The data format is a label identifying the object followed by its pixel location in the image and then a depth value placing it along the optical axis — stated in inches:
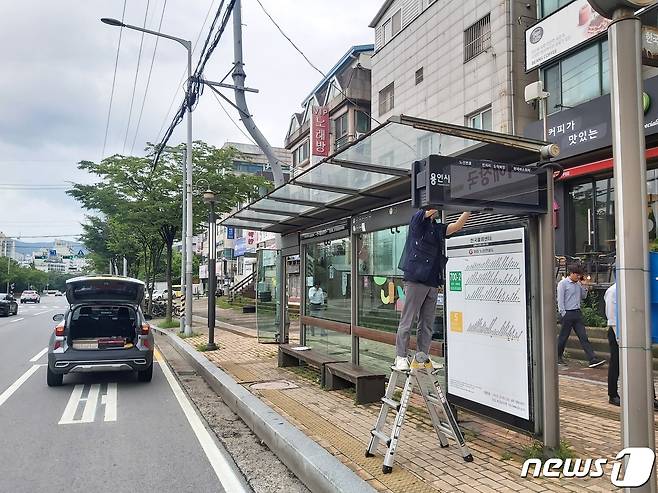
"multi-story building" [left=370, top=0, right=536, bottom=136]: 630.5
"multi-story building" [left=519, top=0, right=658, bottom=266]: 485.4
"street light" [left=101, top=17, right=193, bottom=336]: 625.4
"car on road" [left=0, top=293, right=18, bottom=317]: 1201.8
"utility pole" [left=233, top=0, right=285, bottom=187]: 515.8
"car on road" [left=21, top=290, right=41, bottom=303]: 2342.5
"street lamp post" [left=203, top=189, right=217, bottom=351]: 495.8
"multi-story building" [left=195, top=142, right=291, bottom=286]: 1918.1
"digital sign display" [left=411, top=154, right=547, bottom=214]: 152.3
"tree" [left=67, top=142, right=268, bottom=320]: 760.3
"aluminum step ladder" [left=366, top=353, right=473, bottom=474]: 159.6
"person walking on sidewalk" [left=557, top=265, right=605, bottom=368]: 327.3
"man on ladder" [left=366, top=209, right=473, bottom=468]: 167.6
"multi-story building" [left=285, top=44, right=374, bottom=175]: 1141.1
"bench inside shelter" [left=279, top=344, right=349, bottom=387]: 305.7
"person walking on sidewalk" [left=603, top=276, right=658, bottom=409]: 235.3
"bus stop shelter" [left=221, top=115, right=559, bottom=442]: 166.9
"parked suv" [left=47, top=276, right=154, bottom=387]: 334.0
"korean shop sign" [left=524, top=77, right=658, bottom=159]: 430.3
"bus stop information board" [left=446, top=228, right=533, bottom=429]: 170.2
